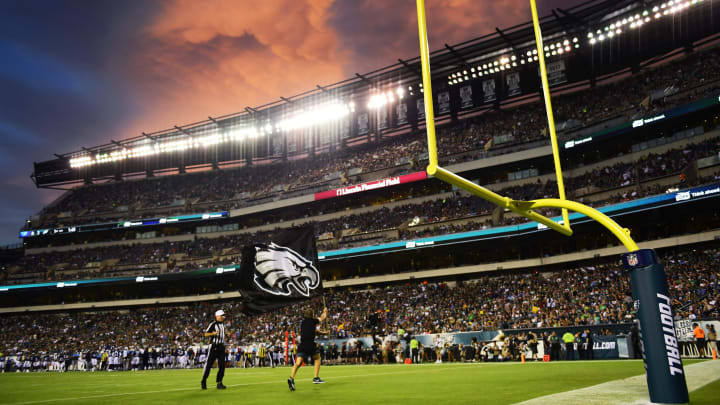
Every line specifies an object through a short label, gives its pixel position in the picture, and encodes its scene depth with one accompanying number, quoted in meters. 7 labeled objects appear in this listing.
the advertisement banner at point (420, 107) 46.77
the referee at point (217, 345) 10.55
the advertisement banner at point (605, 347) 18.94
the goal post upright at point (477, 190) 5.08
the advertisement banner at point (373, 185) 40.75
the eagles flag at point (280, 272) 13.38
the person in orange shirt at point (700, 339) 16.42
